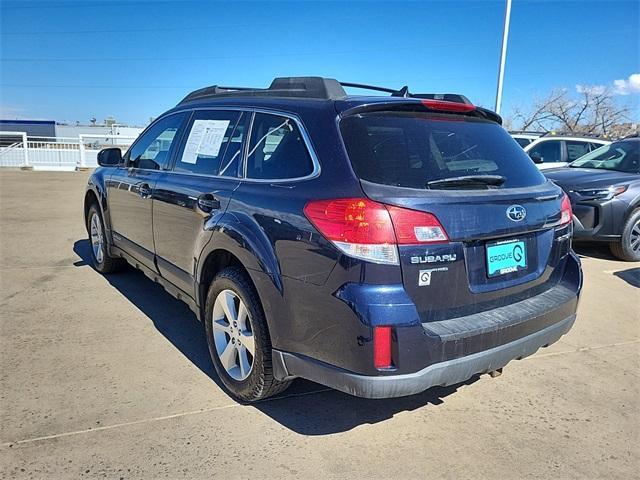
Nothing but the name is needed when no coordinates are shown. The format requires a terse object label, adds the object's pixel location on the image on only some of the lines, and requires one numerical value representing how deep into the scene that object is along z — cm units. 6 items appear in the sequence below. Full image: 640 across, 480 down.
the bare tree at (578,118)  3647
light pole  1463
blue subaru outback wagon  226
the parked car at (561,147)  1088
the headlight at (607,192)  655
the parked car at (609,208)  655
